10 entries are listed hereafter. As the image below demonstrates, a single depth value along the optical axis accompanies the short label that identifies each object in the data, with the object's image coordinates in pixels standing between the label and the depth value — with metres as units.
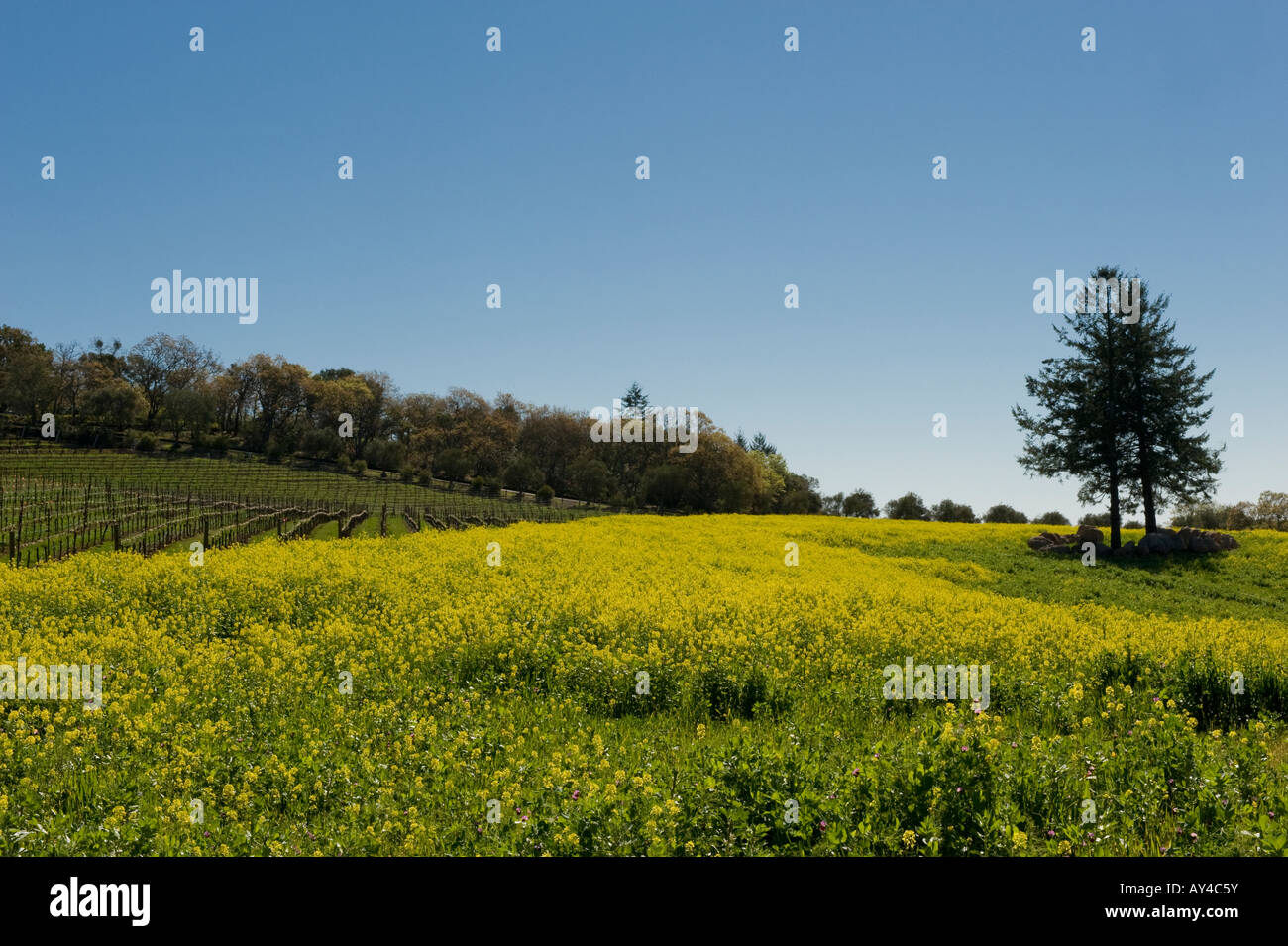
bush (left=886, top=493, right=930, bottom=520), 73.06
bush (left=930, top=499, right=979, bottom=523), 71.94
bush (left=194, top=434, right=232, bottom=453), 103.25
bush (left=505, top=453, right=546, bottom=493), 90.62
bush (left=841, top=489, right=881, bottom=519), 82.56
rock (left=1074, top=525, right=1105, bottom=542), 40.78
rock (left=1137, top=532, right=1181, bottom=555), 37.41
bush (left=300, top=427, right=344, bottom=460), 106.44
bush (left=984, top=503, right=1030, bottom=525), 70.69
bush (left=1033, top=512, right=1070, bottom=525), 66.19
